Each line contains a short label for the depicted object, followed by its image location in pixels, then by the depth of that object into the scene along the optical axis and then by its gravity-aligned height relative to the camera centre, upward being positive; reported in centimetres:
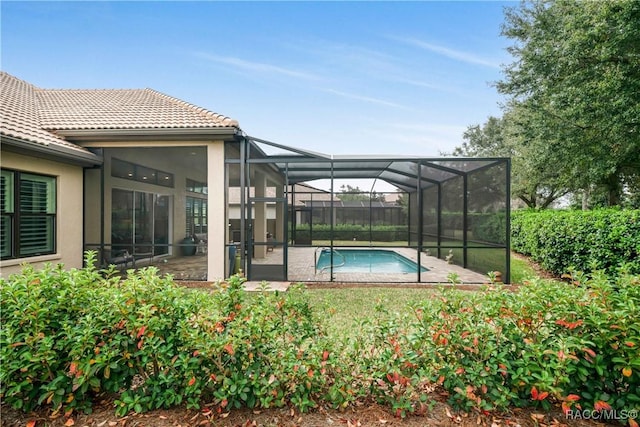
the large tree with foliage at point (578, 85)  902 +425
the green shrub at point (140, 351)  226 -102
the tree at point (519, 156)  1299 +271
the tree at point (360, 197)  1790 +105
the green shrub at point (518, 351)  218 -101
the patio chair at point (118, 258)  857 -123
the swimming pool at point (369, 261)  1217 -207
